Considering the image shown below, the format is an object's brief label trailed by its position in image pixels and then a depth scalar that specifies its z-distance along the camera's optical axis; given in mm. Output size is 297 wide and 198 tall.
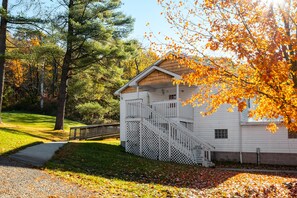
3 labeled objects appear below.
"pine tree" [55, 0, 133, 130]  27094
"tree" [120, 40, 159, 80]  51047
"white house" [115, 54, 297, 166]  18156
